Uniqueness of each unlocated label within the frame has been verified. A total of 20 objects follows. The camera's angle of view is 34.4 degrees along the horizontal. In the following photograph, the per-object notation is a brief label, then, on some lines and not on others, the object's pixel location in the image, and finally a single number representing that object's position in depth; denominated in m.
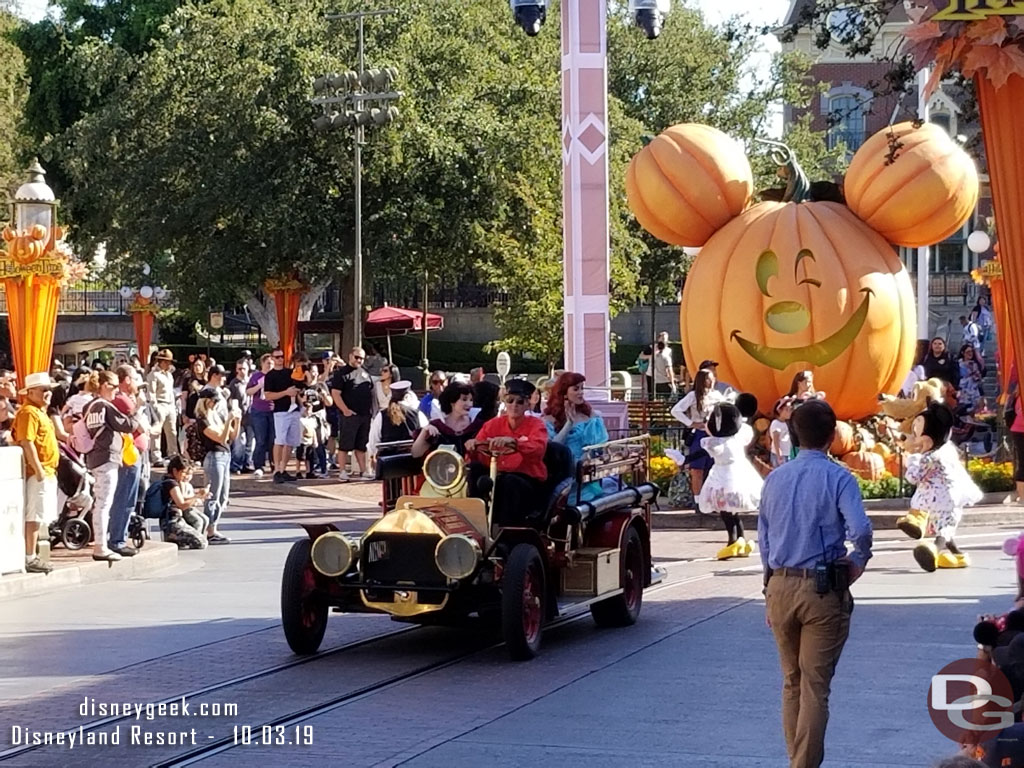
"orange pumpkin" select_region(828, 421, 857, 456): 19.42
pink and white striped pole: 18.17
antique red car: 9.80
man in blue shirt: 6.69
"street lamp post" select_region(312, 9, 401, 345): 27.94
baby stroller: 14.84
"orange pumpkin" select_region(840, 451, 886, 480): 19.16
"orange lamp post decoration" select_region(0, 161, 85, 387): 16.59
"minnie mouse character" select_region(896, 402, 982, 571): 13.47
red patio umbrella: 41.59
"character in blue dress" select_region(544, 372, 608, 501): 11.50
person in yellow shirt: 13.37
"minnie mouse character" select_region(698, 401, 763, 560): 14.78
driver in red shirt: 10.35
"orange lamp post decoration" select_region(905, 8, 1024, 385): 6.22
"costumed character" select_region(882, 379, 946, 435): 14.83
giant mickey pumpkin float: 19.67
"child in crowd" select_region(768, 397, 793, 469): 16.30
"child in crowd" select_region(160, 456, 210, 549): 16.19
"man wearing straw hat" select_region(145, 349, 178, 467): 23.02
